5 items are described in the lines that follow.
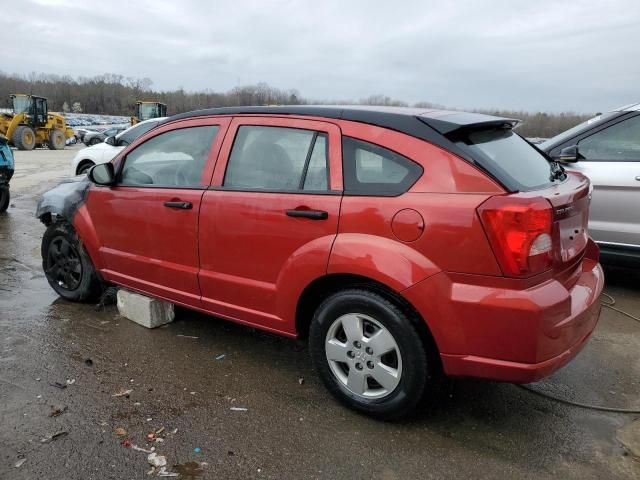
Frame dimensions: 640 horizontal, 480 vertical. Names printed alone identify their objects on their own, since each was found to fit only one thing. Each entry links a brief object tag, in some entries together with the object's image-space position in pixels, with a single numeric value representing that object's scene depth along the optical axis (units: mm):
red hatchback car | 2359
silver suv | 4645
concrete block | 4020
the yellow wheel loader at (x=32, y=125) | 26447
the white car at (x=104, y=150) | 10359
